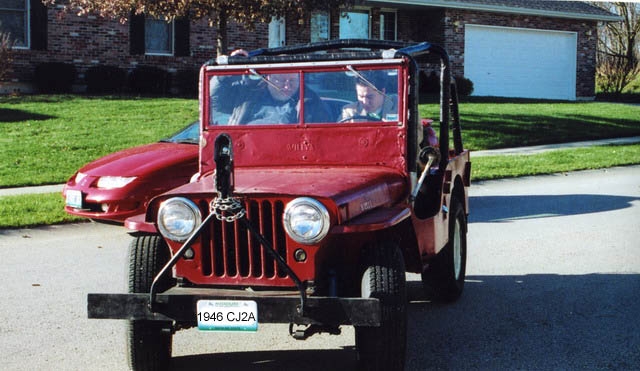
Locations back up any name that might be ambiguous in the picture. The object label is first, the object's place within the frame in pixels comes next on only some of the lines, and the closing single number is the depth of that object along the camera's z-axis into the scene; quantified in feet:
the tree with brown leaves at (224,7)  61.11
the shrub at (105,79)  83.10
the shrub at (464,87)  106.11
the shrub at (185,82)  88.89
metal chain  15.69
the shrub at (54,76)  80.89
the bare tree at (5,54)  74.28
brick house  82.58
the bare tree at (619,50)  136.05
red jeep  15.87
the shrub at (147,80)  85.40
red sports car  34.37
